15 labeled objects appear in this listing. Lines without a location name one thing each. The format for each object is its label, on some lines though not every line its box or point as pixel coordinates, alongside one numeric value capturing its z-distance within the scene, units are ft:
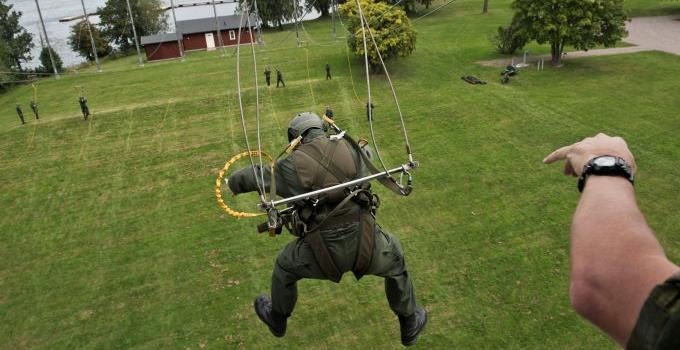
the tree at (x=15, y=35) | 203.51
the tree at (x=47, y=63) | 159.94
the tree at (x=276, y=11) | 189.56
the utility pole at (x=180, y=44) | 161.15
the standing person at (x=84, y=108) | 88.84
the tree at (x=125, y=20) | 206.08
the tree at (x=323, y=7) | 208.07
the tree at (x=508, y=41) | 110.42
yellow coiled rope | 18.74
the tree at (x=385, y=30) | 98.89
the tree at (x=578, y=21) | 94.27
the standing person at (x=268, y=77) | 93.36
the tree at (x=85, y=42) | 195.31
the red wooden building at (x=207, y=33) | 190.60
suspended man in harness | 18.21
